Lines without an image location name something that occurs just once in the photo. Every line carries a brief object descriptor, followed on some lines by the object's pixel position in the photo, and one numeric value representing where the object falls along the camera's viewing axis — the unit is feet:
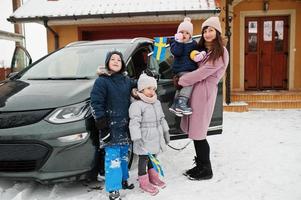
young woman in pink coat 12.48
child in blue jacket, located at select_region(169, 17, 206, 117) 12.75
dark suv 10.82
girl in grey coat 11.56
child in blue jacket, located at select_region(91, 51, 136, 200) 11.13
